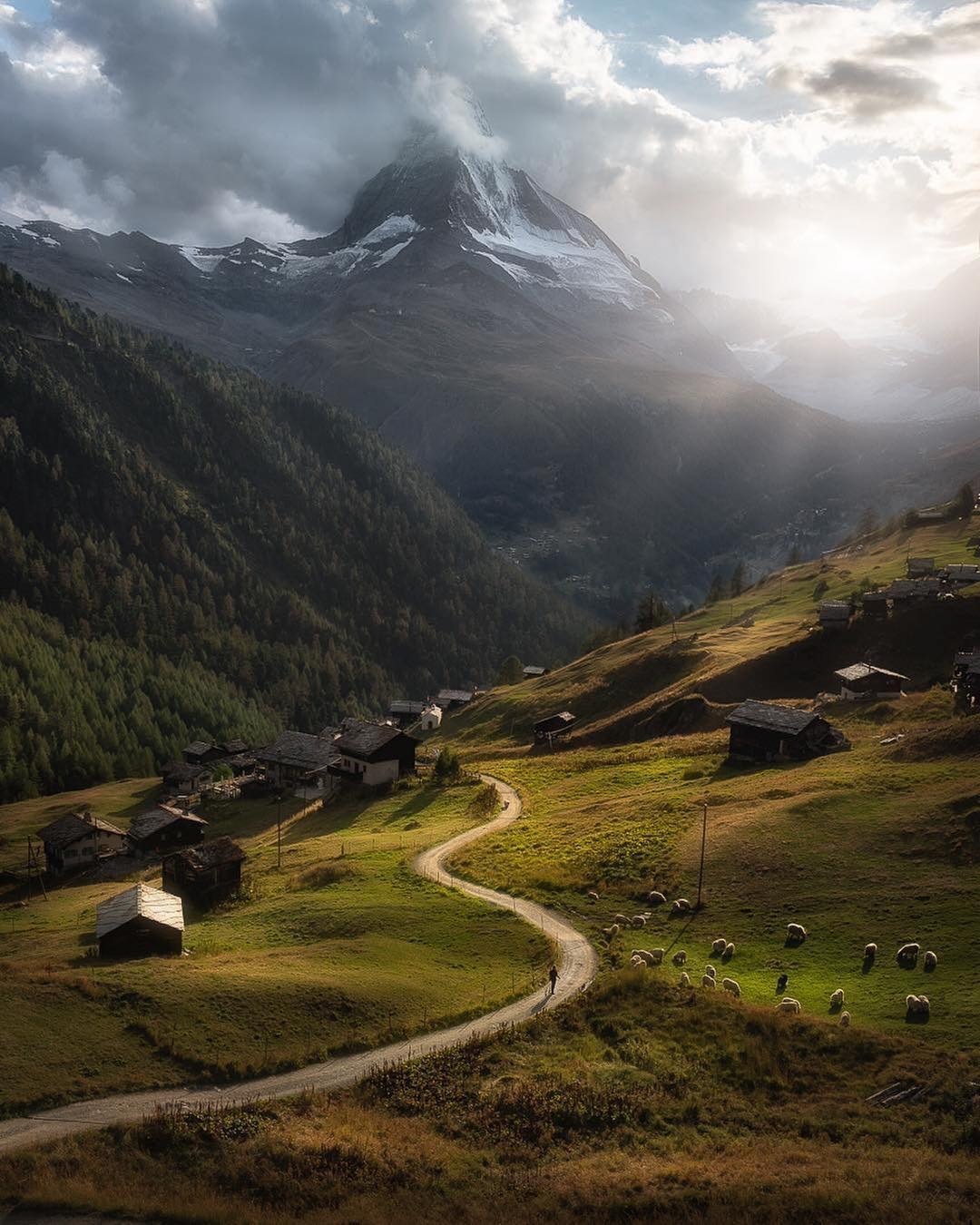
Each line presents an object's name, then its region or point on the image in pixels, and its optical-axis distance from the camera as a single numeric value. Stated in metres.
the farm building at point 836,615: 102.94
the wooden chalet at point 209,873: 64.75
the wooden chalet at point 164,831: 93.25
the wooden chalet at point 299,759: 108.69
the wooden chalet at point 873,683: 88.62
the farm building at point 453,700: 186.38
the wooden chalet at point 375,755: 97.62
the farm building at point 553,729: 110.94
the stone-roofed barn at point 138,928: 47.34
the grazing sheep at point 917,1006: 33.69
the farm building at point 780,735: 76.81
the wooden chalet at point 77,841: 93.06
